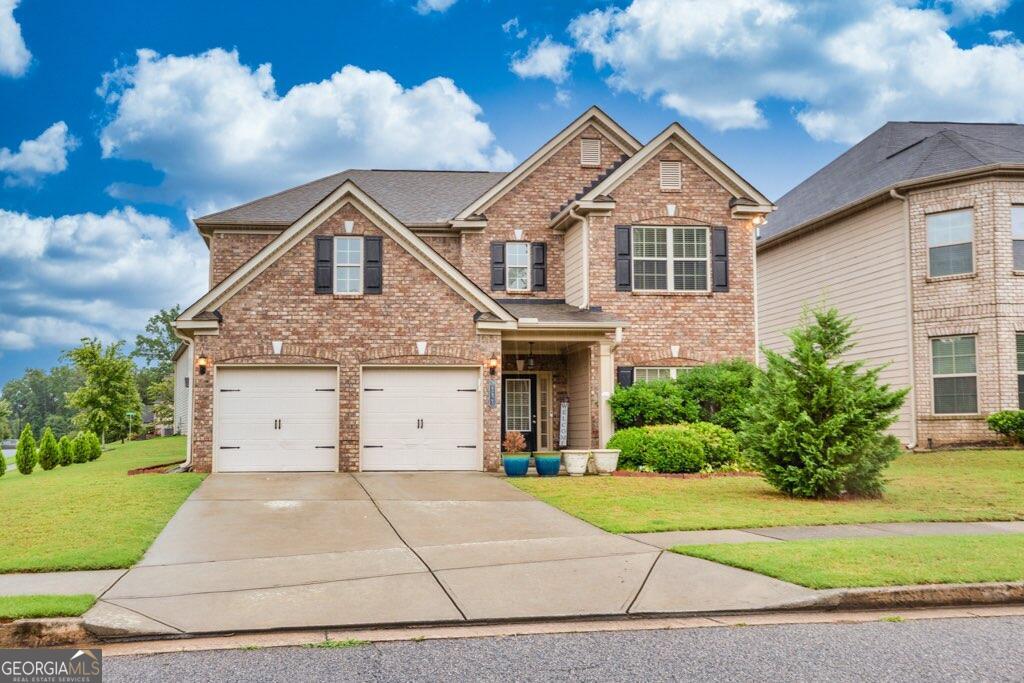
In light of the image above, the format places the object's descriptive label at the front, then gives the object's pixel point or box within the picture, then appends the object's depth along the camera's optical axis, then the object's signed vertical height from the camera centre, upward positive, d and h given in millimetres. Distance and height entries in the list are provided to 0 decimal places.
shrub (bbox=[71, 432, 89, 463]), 25688 -1991
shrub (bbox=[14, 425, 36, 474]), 22688 -1874
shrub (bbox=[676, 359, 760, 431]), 19578 -129
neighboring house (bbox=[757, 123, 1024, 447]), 20438 +2862
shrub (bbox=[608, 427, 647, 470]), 18141 -1340
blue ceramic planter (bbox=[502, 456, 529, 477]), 17125 -1612
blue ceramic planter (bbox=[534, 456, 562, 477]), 17312 -1638
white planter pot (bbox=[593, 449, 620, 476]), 17703 -1571
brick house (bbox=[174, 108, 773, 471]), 18031 +1866
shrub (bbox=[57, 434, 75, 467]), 24656 -1948
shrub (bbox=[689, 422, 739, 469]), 18109 -1264
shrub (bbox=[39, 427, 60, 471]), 23781 -1903
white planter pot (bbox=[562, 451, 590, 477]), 17406 -1568
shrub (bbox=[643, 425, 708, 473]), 17641 -1398
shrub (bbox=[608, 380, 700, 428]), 19547 -472
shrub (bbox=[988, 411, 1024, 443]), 19844 -896
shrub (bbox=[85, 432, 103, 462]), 26797 -1993
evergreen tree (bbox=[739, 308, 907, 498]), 13359 -578
